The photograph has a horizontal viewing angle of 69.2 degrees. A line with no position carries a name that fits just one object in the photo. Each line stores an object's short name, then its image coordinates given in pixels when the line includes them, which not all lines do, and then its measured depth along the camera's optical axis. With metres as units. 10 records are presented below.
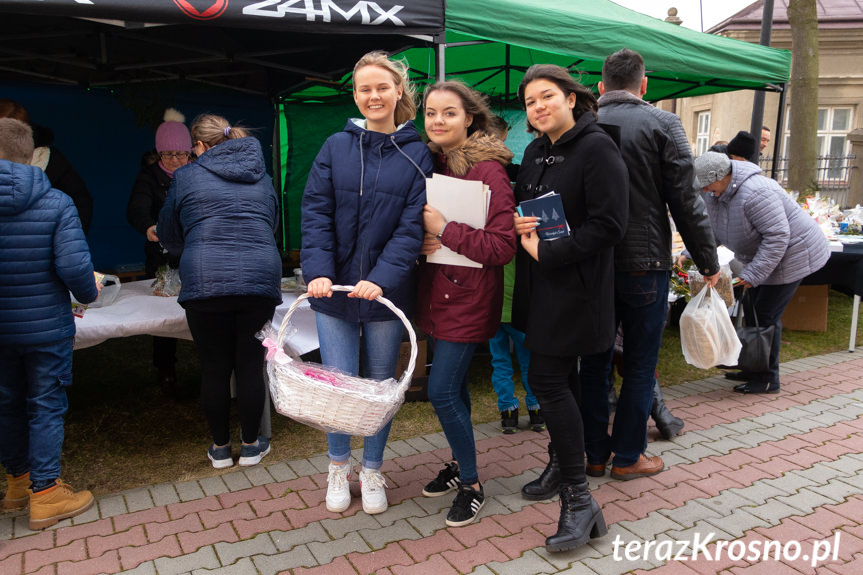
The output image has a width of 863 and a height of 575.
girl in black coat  2.29
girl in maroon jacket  2.40
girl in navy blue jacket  2.42
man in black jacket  2.78
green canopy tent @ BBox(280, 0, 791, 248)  4.00
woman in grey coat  4.08
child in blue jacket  2.48
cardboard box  6.19
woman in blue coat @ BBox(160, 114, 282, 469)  2.86
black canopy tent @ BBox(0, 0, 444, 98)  2.89
